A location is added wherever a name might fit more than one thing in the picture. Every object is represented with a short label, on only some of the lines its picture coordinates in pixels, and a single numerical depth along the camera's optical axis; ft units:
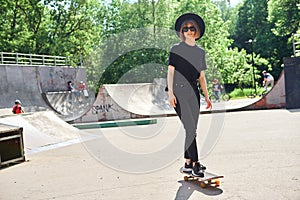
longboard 12.64
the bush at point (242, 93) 122.71
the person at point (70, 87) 80.79
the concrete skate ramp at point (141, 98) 59.72
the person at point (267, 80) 66.95
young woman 13.52
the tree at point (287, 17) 114.93
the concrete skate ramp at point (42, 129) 26.84
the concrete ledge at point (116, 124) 45.44
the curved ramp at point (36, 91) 69.16
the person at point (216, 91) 80.21
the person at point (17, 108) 43.37
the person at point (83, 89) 80.53
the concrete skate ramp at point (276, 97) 52.49
